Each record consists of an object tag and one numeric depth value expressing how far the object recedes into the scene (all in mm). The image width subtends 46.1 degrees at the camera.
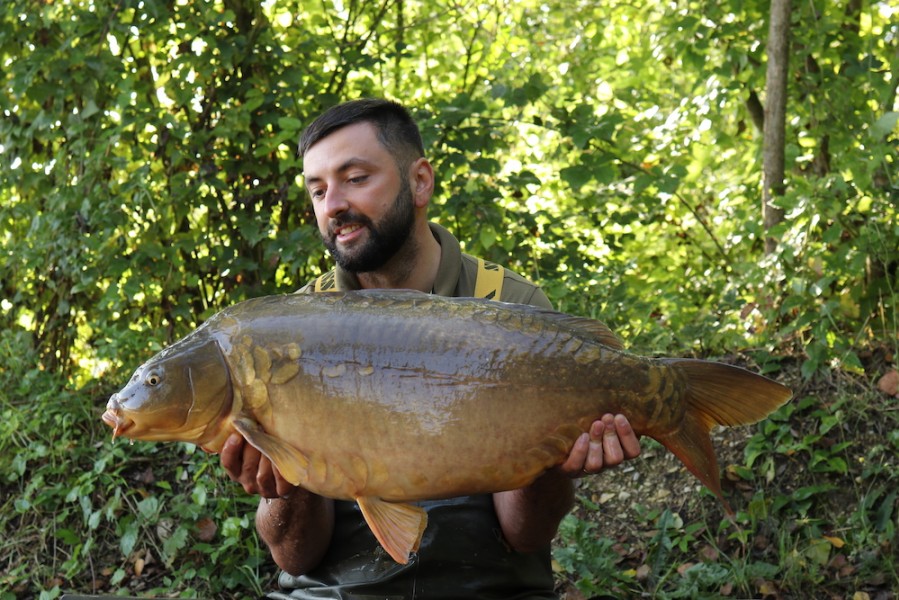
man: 2240
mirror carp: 1802
